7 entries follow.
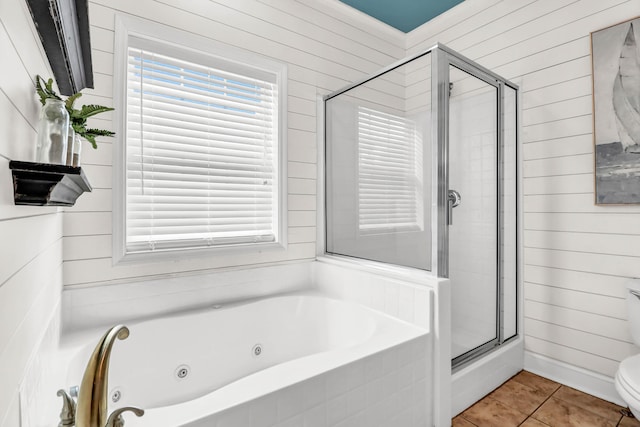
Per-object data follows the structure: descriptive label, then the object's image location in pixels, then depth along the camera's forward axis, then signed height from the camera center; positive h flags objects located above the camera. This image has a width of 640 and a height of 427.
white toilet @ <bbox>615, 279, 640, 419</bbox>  1.41 -0.68
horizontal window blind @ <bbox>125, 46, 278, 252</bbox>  1.90 +0.38
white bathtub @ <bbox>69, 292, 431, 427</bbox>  1.12 -0.66
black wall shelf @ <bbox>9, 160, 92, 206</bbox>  0.68 +0.08
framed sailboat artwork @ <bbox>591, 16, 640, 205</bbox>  1.86 +0.59
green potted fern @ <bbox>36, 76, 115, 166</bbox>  1.00 +0.29
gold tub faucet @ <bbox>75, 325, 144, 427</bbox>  0.73 -0.38
